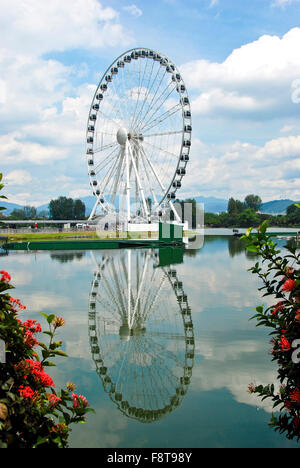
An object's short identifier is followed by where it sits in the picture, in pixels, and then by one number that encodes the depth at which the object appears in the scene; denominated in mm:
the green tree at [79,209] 96531
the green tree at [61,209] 92731
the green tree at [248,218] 87688
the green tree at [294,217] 83031
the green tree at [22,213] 120975
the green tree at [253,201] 128625
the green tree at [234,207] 99000
